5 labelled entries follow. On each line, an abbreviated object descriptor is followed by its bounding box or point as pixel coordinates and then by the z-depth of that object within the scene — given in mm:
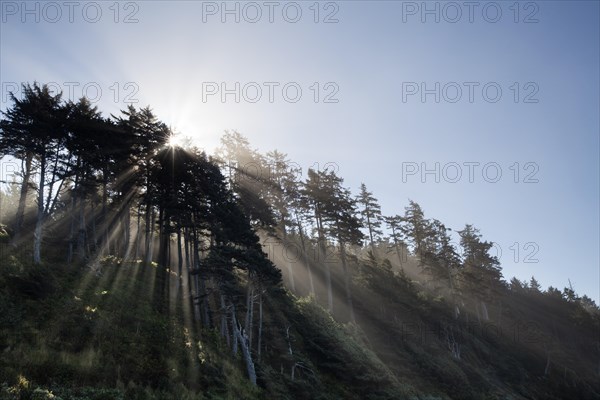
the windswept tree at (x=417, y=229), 55875
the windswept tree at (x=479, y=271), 53656
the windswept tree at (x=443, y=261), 49125
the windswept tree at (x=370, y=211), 54562
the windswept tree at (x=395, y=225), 56844
